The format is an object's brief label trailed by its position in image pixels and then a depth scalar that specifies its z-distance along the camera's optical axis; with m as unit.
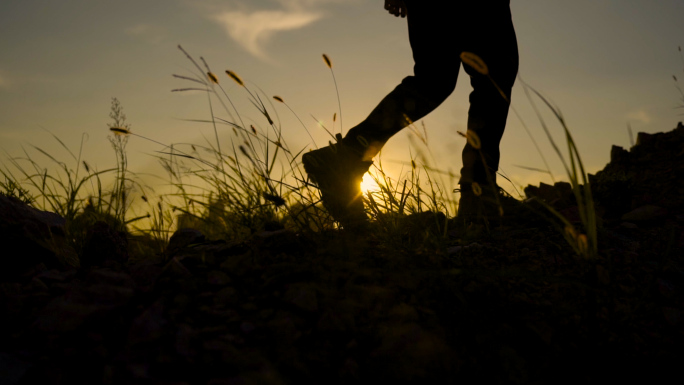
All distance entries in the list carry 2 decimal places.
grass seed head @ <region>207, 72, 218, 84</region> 1.92
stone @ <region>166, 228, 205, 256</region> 2.10
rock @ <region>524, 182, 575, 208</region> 3.28
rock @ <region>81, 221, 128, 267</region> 2.10
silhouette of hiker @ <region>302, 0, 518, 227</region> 2.32
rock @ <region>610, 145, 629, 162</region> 4.00
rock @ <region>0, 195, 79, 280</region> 1.94
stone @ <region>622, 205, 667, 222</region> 2.65
